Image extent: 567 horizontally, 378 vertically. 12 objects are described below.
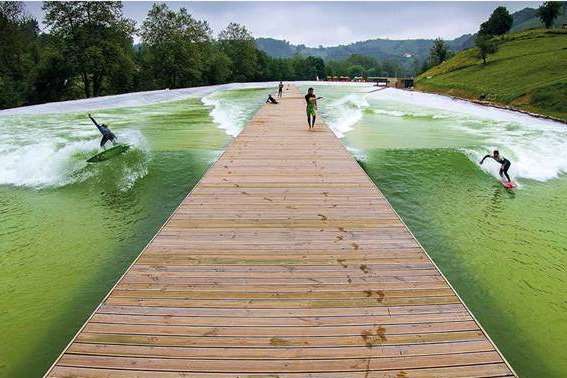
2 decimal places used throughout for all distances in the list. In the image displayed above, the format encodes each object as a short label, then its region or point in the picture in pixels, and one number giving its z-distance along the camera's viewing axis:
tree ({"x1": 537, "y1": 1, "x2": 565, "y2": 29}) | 78.19
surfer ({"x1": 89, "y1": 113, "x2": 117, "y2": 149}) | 17.75
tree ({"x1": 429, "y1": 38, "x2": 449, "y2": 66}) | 81.12
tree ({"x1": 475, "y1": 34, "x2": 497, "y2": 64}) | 49.88
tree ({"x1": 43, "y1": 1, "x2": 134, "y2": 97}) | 44.81
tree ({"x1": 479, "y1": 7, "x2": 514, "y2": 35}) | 82.25
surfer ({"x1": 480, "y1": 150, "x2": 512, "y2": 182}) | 13.53
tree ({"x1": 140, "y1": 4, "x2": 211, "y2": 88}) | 61.97
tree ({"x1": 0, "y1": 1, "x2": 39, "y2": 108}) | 44.53
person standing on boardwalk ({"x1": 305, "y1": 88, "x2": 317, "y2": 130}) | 16.81
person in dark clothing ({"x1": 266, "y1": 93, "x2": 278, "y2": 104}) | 29.50
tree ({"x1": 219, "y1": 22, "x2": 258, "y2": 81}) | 92.44
